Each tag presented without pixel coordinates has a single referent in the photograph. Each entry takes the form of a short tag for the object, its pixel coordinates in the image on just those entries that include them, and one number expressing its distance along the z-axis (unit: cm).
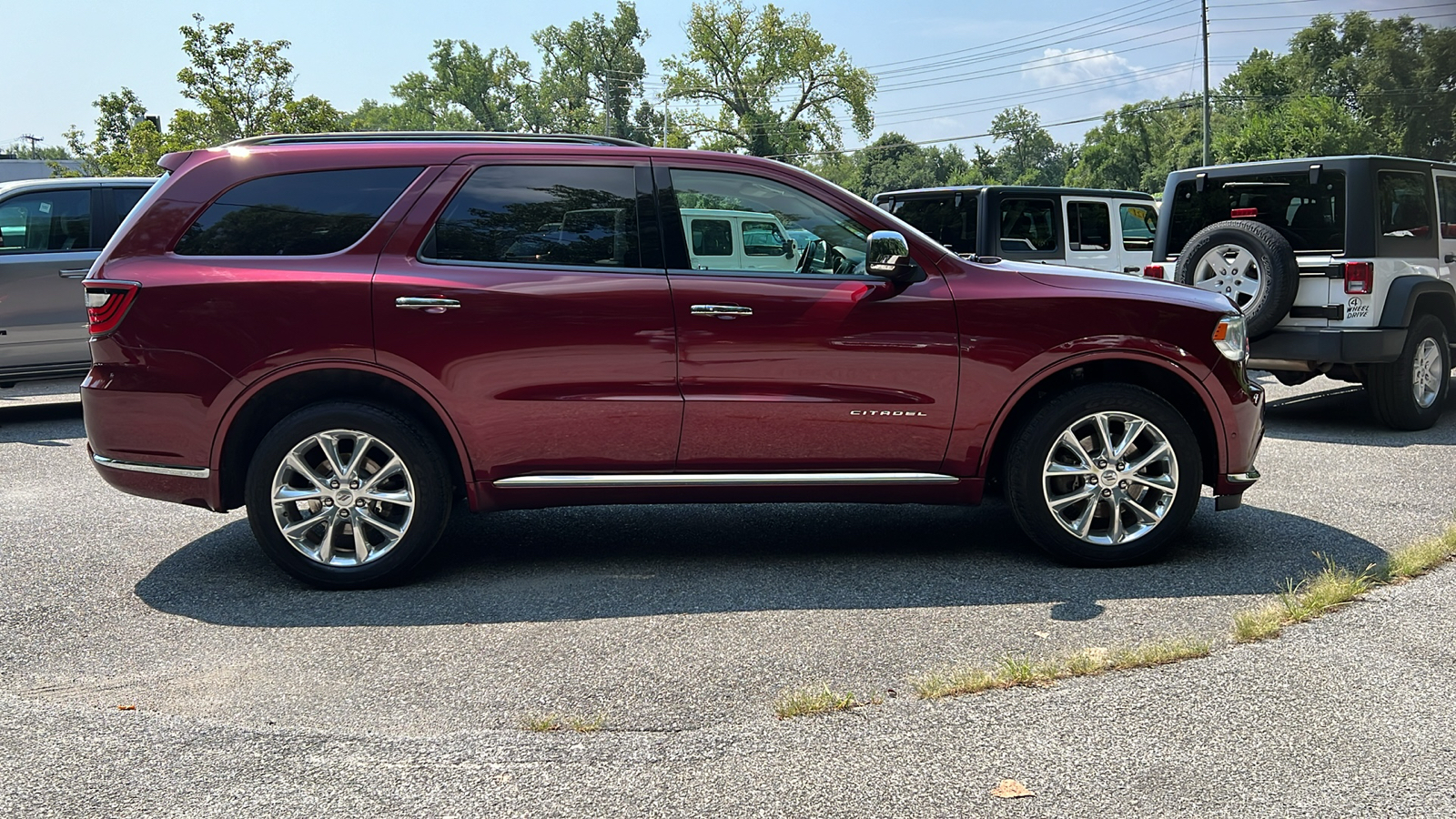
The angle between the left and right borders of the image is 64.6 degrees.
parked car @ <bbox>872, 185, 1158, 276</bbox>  1293
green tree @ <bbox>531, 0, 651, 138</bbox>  9731
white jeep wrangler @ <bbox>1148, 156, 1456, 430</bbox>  812
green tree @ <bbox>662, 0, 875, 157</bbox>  7575
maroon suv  467
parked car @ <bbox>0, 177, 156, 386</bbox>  952
